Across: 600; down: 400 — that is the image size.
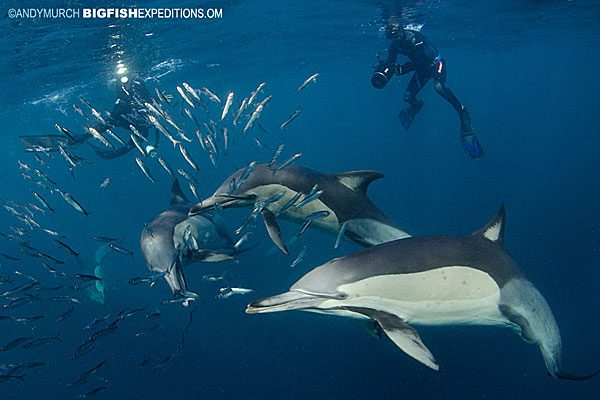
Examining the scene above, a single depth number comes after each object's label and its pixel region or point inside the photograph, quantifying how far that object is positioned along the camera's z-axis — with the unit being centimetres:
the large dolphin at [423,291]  337
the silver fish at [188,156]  539
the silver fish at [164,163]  560
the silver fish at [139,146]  609
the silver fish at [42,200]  653
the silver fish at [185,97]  665
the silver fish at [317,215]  543
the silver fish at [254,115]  602
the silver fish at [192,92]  645
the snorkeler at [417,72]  1284
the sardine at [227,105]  622
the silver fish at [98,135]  607
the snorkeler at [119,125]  1044
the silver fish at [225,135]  625
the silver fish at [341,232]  536
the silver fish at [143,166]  558
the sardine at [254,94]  634
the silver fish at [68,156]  689
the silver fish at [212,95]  698
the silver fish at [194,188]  528
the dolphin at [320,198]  556
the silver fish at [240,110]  637
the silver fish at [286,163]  564
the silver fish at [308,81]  711
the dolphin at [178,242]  557
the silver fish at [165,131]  590
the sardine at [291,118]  649
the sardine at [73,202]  565
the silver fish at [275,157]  568
